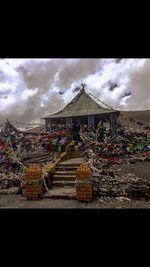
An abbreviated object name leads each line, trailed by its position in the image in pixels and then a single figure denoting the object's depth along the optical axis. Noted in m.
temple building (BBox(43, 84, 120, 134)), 10.62
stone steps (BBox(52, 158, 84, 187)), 5.62
